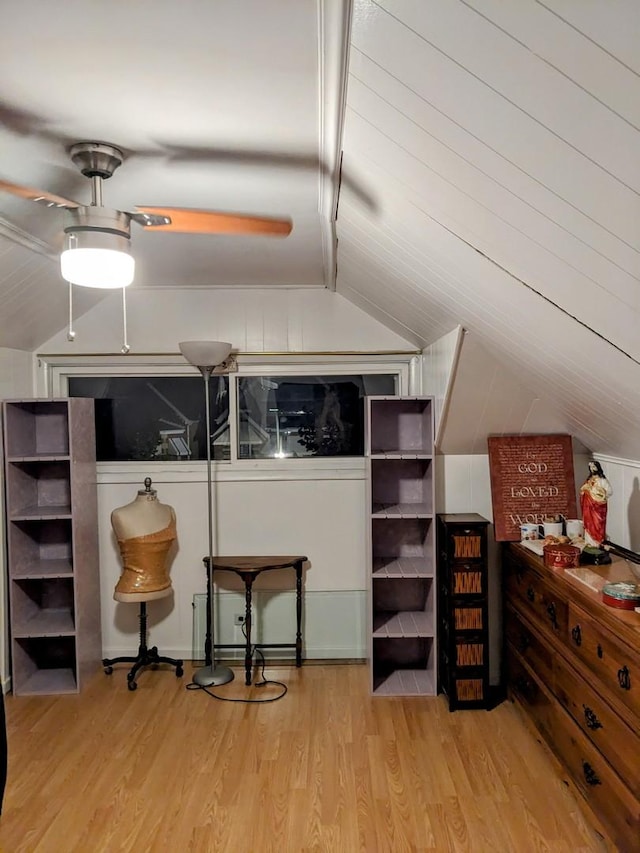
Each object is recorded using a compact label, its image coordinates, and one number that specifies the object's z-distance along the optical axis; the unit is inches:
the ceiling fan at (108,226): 72.1
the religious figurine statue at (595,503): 114.0
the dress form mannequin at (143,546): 142.1
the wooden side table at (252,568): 143.4
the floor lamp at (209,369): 139.9
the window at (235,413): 160.1
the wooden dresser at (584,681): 81.7
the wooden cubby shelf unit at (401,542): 140.4
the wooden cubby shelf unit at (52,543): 140.8
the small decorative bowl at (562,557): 110.6
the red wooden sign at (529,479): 138.2
